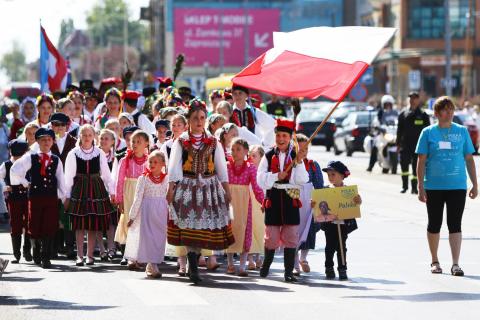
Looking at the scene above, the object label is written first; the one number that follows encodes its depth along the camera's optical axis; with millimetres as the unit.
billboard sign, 119438
